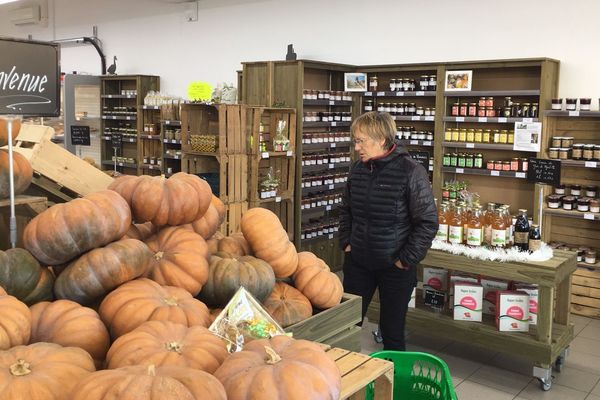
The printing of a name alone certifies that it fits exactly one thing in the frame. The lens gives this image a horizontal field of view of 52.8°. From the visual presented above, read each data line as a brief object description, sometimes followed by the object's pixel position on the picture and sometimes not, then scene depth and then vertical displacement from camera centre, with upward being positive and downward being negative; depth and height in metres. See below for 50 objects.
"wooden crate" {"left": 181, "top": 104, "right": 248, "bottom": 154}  6.14 -0.01
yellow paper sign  6.72 +0.36
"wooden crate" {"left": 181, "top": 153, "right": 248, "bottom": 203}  6.18 -0.51
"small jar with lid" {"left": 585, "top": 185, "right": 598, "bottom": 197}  6.12 -0.61
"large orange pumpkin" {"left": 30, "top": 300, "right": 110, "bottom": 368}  1.67 -0.57
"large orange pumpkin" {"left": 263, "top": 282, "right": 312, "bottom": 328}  2.24 -0.68
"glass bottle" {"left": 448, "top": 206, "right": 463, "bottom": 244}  4.56 -0.75
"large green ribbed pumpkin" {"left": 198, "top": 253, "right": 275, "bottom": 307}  2.18 -0.56
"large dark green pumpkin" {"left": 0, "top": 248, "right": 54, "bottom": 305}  1.85 -0.48
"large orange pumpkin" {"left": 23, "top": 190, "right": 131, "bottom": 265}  1.94 -0.35
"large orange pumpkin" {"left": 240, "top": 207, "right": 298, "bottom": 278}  2.42 -0.47
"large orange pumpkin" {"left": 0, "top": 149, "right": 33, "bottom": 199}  2.34 -0.20
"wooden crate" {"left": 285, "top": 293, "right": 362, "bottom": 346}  2.23 -0.77
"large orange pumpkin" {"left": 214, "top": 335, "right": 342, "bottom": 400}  1.38 -0.58
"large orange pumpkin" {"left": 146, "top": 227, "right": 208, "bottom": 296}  2.11 -0.48
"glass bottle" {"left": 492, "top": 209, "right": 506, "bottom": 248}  4.36 -0.73
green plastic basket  2.60 -1.10
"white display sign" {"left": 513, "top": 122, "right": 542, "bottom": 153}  6.25 -0.07
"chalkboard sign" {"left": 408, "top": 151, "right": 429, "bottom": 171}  6.63 -0.32
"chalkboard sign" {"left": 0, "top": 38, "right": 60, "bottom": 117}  2.29 +0.17
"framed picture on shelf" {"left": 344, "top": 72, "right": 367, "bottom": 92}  7.71 +0.57
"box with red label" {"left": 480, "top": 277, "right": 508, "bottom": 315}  4.64 -1.24
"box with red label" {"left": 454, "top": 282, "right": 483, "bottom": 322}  4.54 -1.30
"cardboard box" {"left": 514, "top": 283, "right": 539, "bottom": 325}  4.42 -1.20
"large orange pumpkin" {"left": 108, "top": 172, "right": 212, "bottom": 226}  2.28 -0.28
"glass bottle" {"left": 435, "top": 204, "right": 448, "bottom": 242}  4.67 -0.75
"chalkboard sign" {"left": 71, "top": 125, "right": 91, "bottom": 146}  8.27 -0.18
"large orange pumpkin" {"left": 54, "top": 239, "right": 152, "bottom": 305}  1.90 -0.48
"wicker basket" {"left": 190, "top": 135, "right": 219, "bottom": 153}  6.24 -0.19
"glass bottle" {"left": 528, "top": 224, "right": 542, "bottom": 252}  4.30 -0.78
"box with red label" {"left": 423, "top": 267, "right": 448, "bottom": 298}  4.91 -1.22
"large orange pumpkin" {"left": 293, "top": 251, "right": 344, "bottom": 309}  2.46 -0.64
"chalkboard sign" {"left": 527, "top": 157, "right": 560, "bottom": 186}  4.90 -0.34
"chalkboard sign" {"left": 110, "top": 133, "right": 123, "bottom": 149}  8.42 -0.24
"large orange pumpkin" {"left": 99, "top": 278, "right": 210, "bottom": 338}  1.76 -0.55
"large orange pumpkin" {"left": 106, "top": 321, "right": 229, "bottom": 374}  1.49 -0.57
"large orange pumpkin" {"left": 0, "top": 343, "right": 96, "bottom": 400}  1.27 -0.55
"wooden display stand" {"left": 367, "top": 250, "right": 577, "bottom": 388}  4.13 -1.44
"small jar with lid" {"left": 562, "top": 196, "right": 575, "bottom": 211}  6.08 -0.73
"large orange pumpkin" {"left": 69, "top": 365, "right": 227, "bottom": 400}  1.19 -0.53
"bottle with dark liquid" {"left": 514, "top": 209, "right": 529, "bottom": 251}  4.28 -0.73
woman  3.54 -0.52
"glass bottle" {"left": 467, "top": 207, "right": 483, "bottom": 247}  4.45 -0.74
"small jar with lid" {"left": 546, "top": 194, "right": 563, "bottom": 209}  6.18 -0.72
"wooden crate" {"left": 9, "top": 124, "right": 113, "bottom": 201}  2.75 -0.21
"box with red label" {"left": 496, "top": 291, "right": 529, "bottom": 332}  4.34 -1.32
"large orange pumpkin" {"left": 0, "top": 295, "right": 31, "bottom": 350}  1.51 -0.51
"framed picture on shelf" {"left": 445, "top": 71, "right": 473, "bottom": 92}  6.73 +0.54
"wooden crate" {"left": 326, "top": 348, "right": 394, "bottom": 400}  1.77 -0.75
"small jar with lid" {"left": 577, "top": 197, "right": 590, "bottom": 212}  6.02 -0.74
